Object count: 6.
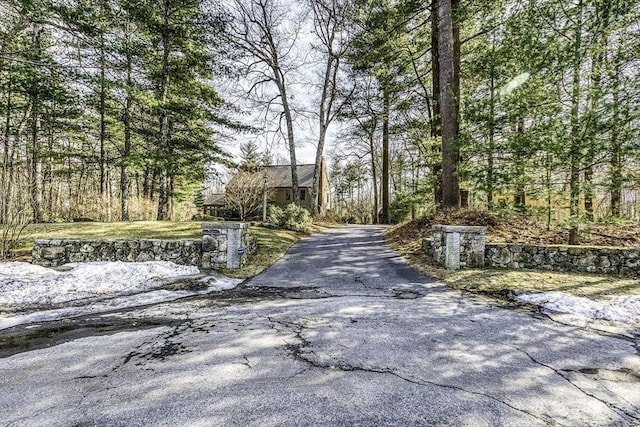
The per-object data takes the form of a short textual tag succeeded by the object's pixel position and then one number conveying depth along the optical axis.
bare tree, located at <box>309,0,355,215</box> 15.28
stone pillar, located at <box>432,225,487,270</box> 6.45
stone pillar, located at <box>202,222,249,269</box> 6.84
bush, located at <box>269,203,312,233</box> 13.12
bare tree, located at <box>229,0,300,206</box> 15.34
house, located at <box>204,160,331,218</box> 26.32
